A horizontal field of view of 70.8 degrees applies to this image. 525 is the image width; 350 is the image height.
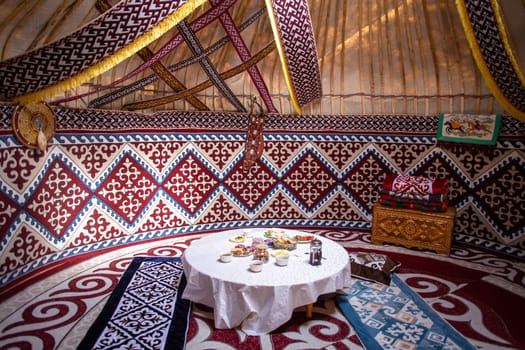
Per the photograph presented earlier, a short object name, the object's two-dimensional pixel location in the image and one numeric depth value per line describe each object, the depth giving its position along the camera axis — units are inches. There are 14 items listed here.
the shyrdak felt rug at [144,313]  110.3
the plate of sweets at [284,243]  141.3
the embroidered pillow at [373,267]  153.9
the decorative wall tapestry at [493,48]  105.5
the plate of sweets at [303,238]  150.2
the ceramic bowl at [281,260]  125.6
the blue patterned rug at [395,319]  111.8
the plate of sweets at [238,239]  149.7
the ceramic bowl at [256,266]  120.4
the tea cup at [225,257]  129.2
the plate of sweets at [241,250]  134.0
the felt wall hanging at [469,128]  187.3
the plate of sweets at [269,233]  155.9
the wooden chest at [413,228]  187.2
